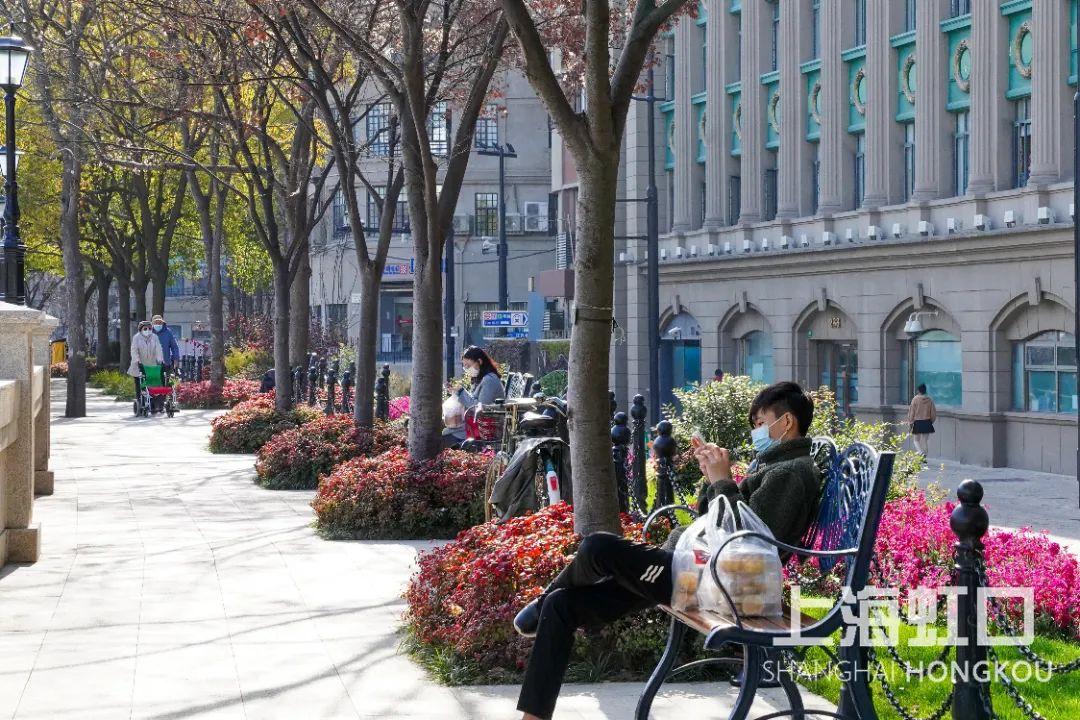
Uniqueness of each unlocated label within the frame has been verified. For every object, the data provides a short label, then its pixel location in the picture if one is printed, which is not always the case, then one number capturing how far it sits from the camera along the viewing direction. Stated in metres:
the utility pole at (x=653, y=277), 38.72
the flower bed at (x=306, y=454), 19.25
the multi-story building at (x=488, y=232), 73.44
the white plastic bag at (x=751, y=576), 5.92
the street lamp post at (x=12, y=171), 19.72
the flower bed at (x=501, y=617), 8.09
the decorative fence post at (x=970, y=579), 5.69
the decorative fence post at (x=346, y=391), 26.78
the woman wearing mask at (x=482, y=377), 16.03
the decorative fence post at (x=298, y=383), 29.83
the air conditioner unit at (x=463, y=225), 73.12
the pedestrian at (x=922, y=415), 32.28
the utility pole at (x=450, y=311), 42.47
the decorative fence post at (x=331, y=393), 27.14
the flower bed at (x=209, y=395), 39.78
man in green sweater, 6.33
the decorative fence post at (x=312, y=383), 31.17
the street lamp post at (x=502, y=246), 52.06
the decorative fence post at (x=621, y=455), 11.30
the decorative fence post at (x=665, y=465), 10.29
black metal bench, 5.84
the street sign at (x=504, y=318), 43.78
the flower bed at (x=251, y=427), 25.19
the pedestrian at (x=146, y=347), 34.41
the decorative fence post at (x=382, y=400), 23.78
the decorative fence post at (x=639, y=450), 13.44
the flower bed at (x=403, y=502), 14.22
